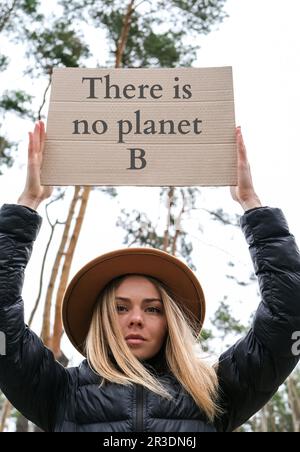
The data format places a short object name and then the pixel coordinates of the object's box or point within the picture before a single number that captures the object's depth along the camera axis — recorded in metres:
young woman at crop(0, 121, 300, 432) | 1.81
